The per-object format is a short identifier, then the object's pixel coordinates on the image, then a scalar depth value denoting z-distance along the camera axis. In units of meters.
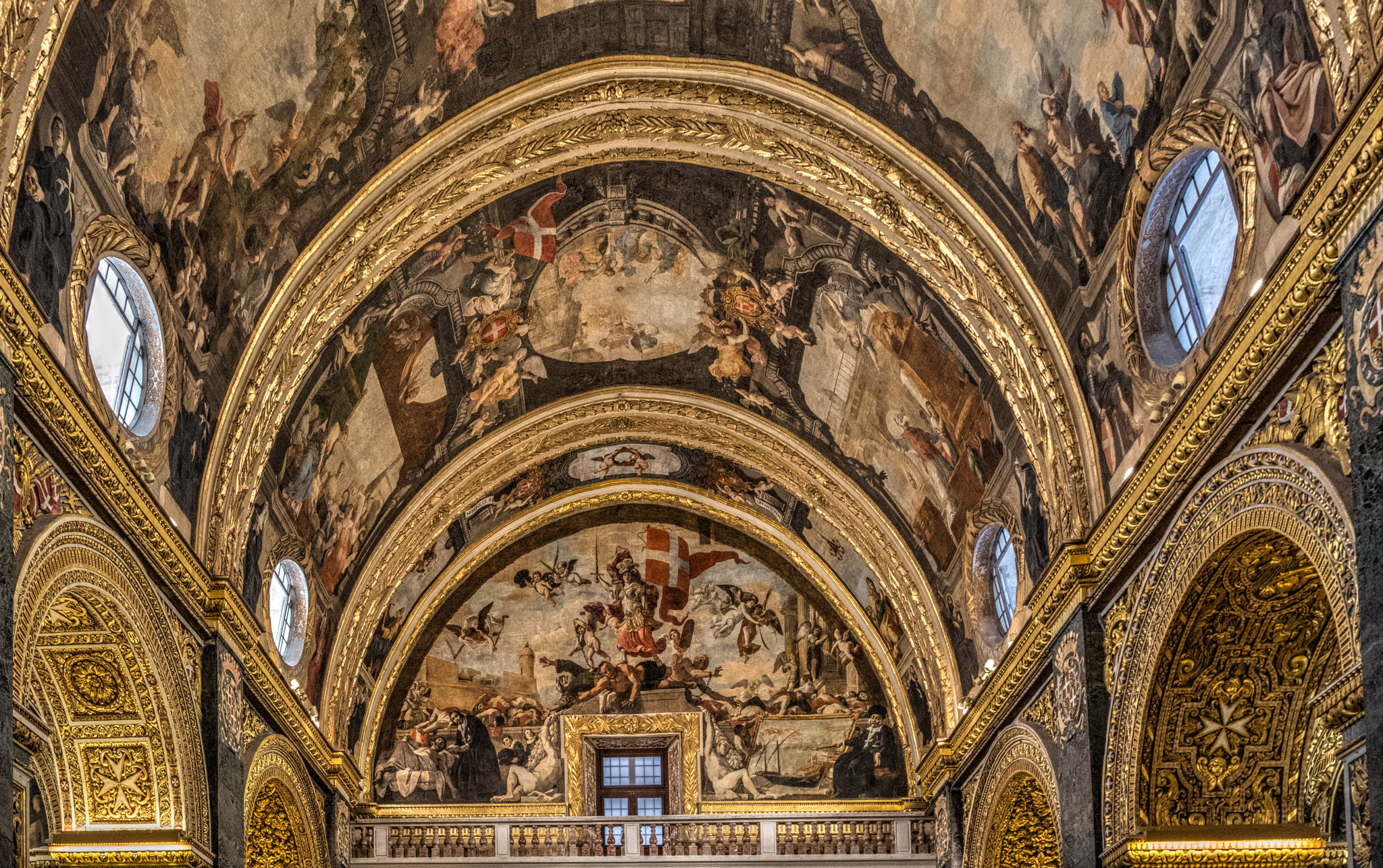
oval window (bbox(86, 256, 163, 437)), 13.65
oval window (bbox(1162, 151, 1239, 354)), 12.55
